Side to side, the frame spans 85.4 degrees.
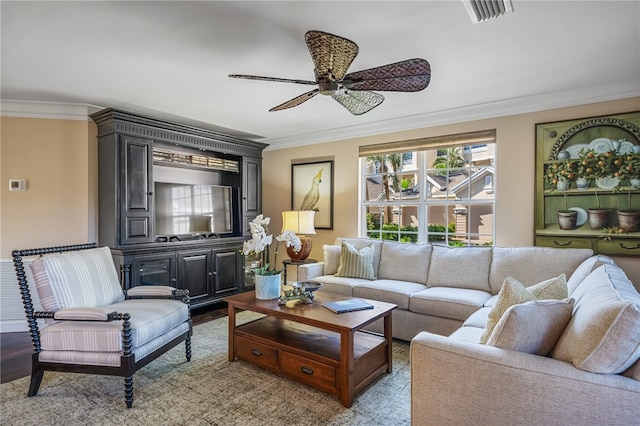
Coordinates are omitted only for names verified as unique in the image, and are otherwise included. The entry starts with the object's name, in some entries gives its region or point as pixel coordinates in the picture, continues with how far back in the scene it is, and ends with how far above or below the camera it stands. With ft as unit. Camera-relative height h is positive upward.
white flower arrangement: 9.18 -0.82
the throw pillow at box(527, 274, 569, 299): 6.20 -1.47
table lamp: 14.88 -0.68
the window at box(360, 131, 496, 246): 12.89 +0.80
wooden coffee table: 7.33 -3.23
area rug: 6.77 -4.08
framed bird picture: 16.40 +1.02
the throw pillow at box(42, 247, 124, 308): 7.83 -1.64
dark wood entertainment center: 12.02 +0.57
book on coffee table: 8.30 -2.37
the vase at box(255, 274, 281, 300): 9.44 -2.12
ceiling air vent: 5.76 +3.45
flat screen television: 13.84 +0.06
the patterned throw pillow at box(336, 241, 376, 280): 12.80 -1.99
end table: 14.99 -2.28
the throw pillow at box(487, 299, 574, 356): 4.91 -1.69
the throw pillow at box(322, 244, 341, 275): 13.69 -1.99
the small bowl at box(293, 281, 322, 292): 9.59 -2.13
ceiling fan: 6.19 +2.74
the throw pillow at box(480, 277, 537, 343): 5.74 -1.50
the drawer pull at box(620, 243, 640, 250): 9.94 -1.09
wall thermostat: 11.70 +0.88
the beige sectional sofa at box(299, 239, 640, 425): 4.18 -2.09
